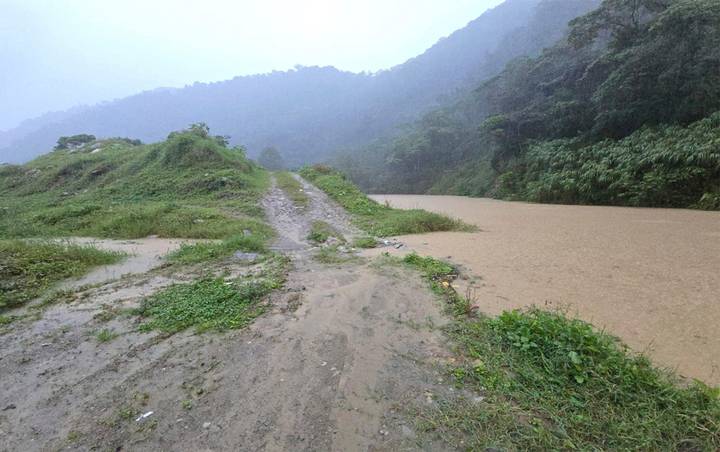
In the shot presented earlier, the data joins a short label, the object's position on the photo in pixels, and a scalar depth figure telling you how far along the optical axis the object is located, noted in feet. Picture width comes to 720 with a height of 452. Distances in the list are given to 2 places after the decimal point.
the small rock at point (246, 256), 20.90
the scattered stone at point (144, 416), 7.98
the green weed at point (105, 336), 11.82
